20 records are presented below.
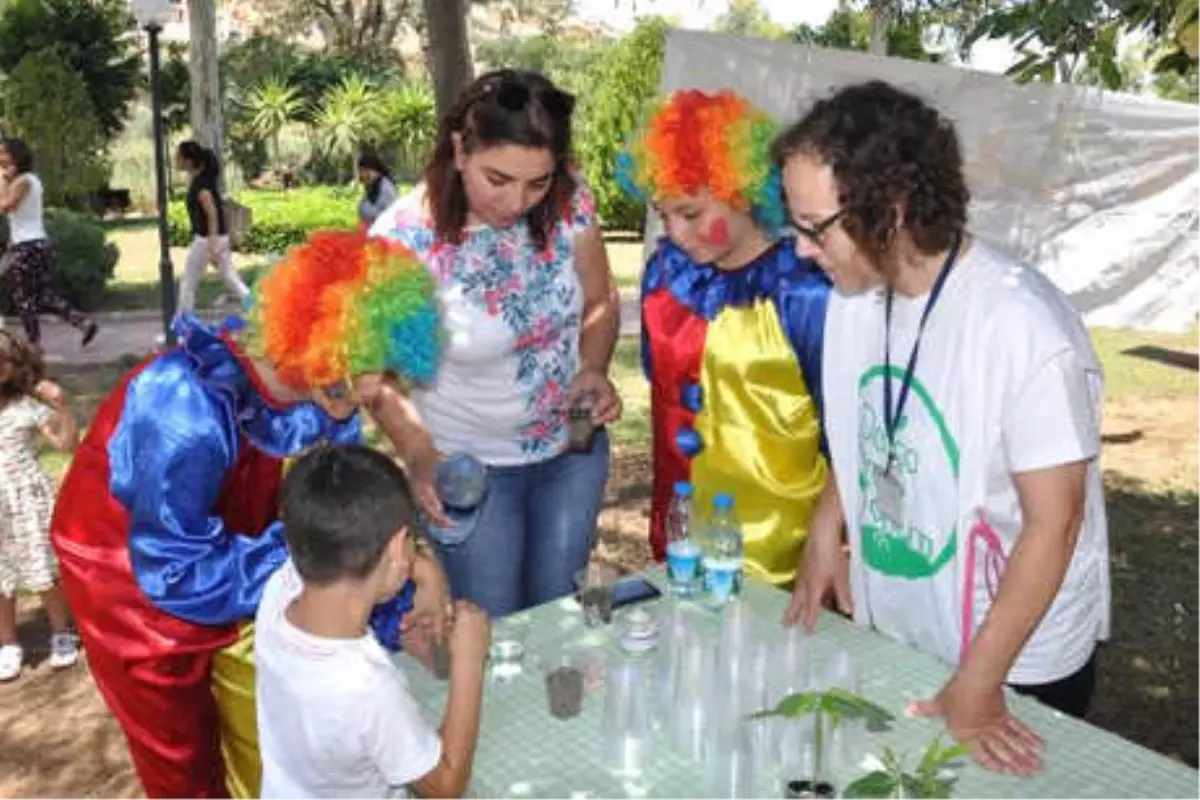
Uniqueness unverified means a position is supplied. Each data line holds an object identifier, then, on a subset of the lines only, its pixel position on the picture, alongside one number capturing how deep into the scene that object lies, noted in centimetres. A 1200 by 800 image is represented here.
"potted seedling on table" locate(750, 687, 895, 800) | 175
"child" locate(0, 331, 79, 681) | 460
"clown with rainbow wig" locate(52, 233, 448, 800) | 240
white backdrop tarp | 750
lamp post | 1058
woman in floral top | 291
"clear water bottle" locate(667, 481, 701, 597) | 280
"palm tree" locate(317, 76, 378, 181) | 2806
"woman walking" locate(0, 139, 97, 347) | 1002
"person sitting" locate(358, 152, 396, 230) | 1266
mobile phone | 278
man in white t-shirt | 196
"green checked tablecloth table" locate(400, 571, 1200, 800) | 200
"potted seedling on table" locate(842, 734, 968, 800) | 173
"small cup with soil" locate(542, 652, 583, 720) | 228
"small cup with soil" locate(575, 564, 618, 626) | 268
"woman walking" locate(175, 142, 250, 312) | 1200
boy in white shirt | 195
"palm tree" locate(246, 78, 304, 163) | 2911
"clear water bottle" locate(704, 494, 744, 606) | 281
